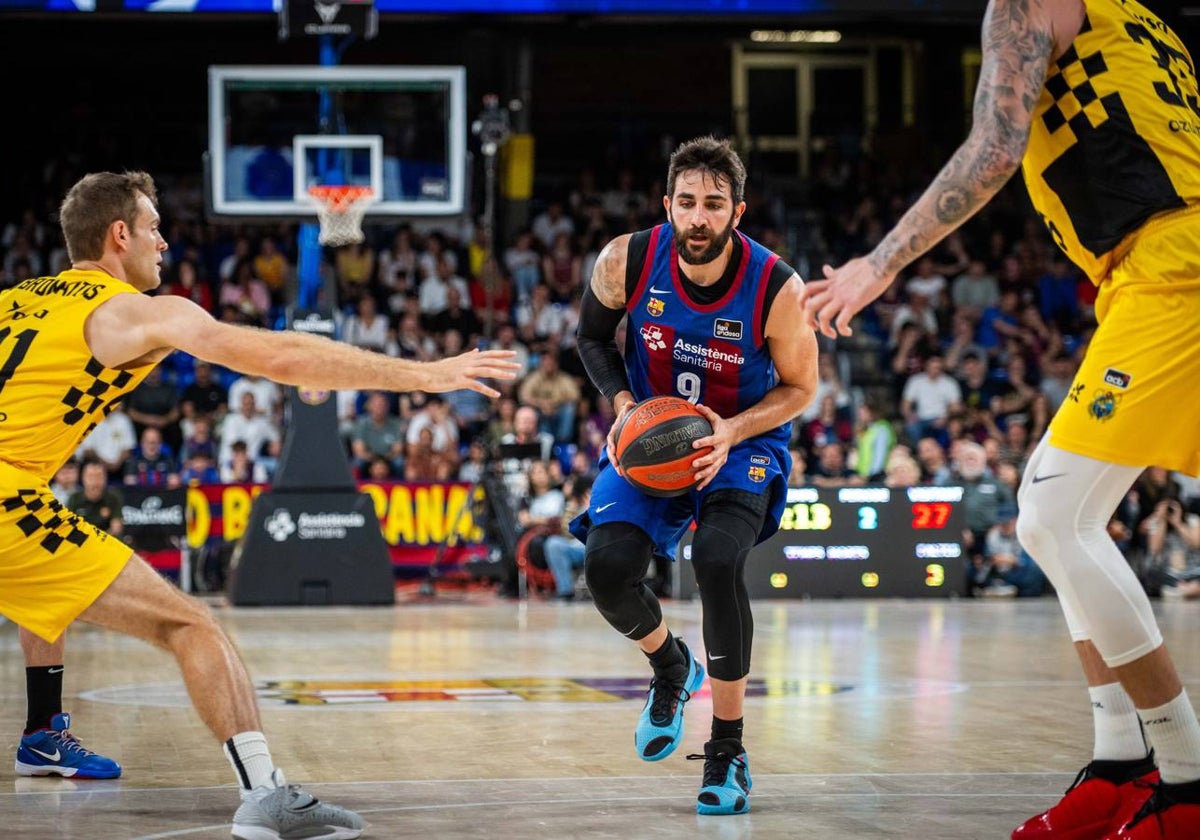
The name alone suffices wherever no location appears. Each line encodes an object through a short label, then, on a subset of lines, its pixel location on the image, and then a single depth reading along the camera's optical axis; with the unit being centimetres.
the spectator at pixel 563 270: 2156
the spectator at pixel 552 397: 1848
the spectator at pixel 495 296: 2066
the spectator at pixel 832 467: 1719
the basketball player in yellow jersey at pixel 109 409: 443
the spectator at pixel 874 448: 1770
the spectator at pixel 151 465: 1733
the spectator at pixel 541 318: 2022
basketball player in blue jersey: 538
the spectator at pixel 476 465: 1681
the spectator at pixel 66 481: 1569
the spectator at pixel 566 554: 1559
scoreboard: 1570
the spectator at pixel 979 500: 1645
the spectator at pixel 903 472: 1620
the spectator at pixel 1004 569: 1650
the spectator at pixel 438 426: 1772
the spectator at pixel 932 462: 1694
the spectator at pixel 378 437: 1762
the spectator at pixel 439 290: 2075
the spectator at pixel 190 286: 1981
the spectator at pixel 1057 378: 1964
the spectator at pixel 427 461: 1712
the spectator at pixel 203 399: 1838
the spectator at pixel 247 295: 1988
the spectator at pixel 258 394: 1830
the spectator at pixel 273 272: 2088
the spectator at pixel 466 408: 1897
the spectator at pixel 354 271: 2095
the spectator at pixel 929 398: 1919
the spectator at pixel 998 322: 2123
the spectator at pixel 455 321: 2020
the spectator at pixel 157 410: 1834
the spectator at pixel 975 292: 2186
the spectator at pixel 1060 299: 2183
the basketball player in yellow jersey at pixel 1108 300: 414
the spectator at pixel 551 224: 2278
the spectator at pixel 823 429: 1822
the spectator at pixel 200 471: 1711
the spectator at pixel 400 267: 2108
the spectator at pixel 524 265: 2167
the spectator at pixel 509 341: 1962
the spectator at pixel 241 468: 1688
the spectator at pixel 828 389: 1920
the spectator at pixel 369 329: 1964
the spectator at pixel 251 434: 1772
